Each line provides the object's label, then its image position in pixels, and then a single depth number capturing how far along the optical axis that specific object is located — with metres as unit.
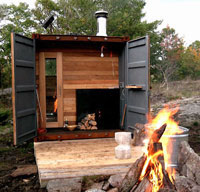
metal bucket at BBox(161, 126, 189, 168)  4.01
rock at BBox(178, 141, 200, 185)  3.39
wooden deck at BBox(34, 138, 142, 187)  3.87
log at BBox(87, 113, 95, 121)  6.50
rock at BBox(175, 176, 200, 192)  2.80
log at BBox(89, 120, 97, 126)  6.47
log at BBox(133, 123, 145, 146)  5.18
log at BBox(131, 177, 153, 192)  2.78
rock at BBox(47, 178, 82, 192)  3.48
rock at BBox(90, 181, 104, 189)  3.61
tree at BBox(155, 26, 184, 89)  19.89
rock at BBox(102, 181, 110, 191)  3.55
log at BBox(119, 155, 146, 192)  3.00
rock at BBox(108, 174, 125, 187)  3.58
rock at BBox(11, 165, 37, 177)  4.34
